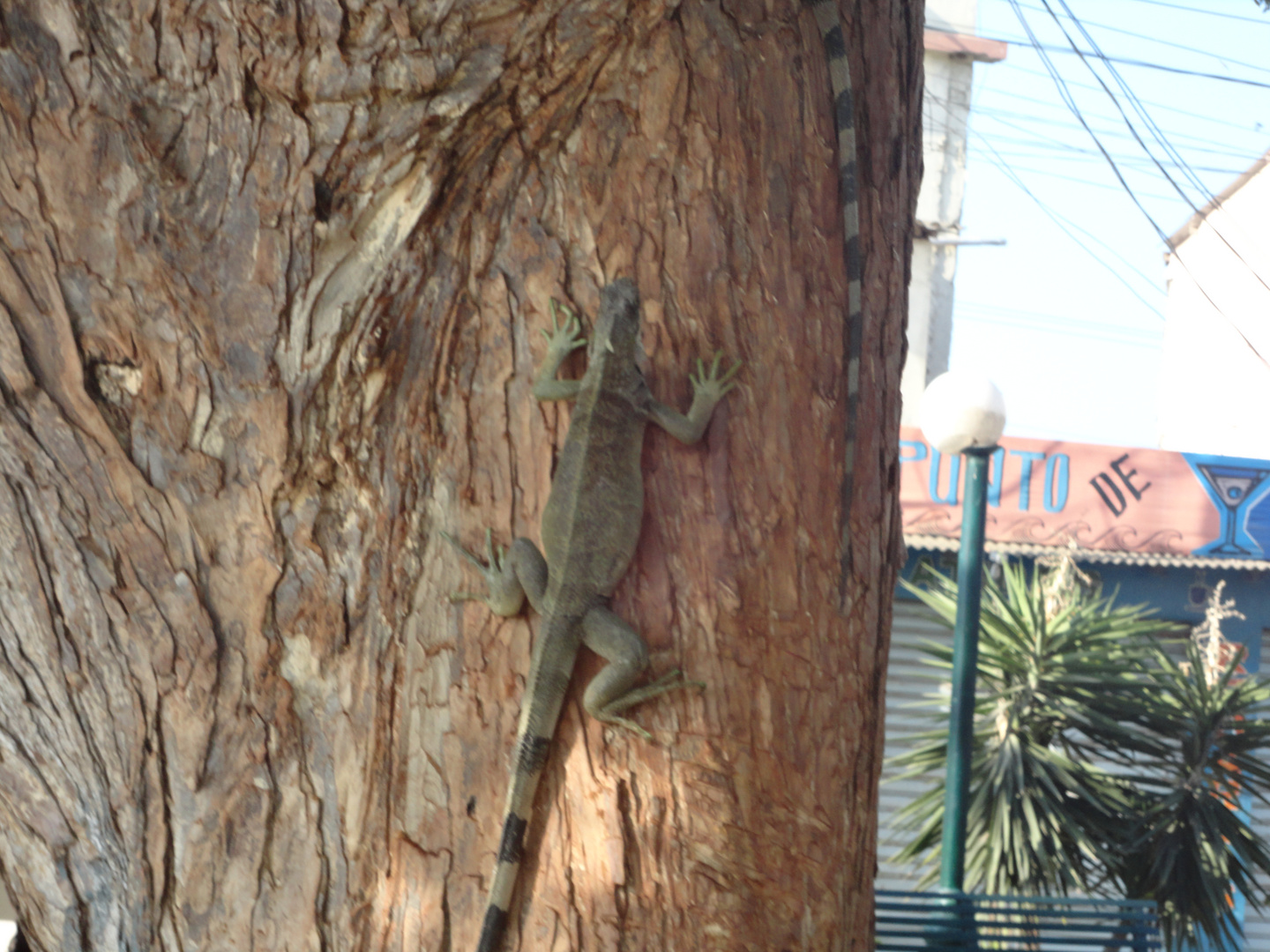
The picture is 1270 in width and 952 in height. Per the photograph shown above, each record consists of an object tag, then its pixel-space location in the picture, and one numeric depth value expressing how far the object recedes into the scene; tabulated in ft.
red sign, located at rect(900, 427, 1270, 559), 58.54
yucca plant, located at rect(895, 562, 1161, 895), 35.24
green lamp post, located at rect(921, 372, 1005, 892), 30.37
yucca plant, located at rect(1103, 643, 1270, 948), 34.89
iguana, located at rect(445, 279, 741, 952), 10.39
